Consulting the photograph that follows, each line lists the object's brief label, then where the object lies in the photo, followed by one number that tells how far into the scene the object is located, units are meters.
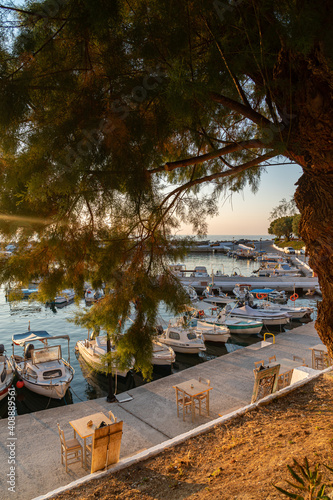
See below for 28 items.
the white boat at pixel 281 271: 37.86
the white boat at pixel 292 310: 21.33
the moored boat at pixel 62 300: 27.70
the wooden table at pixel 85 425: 5.86
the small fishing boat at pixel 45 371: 10.95
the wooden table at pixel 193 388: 7.51
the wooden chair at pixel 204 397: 7.84
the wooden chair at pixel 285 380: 8.21
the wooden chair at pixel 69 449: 5.87
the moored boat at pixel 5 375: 10.90
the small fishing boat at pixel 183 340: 15.06
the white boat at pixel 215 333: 16.70
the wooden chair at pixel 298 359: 10.73
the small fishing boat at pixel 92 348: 12.88
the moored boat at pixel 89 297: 28.15
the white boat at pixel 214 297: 26.41
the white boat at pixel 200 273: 35.69
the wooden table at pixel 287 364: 10.28
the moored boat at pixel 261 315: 19.87
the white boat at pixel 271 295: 26.25
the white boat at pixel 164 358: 13.04
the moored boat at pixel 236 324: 18.36
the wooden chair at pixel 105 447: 4.78
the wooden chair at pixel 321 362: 9.29
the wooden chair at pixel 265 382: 7.00
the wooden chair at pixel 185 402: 7.62
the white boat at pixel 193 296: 22.05
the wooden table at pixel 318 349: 9.45
